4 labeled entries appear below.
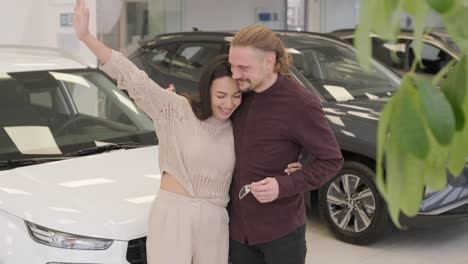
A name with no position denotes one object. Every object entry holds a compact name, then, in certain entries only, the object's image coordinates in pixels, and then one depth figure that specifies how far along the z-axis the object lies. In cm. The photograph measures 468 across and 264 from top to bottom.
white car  347
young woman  301
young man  281
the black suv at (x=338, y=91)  587
